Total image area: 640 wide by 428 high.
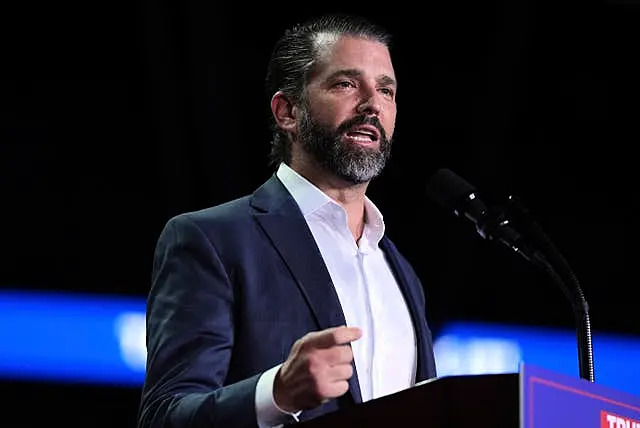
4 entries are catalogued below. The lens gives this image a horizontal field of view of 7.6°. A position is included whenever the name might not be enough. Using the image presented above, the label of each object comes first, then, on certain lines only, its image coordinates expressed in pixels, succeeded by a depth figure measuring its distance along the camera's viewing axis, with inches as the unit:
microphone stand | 225.5
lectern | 211.6
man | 218.5
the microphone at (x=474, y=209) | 228.8
